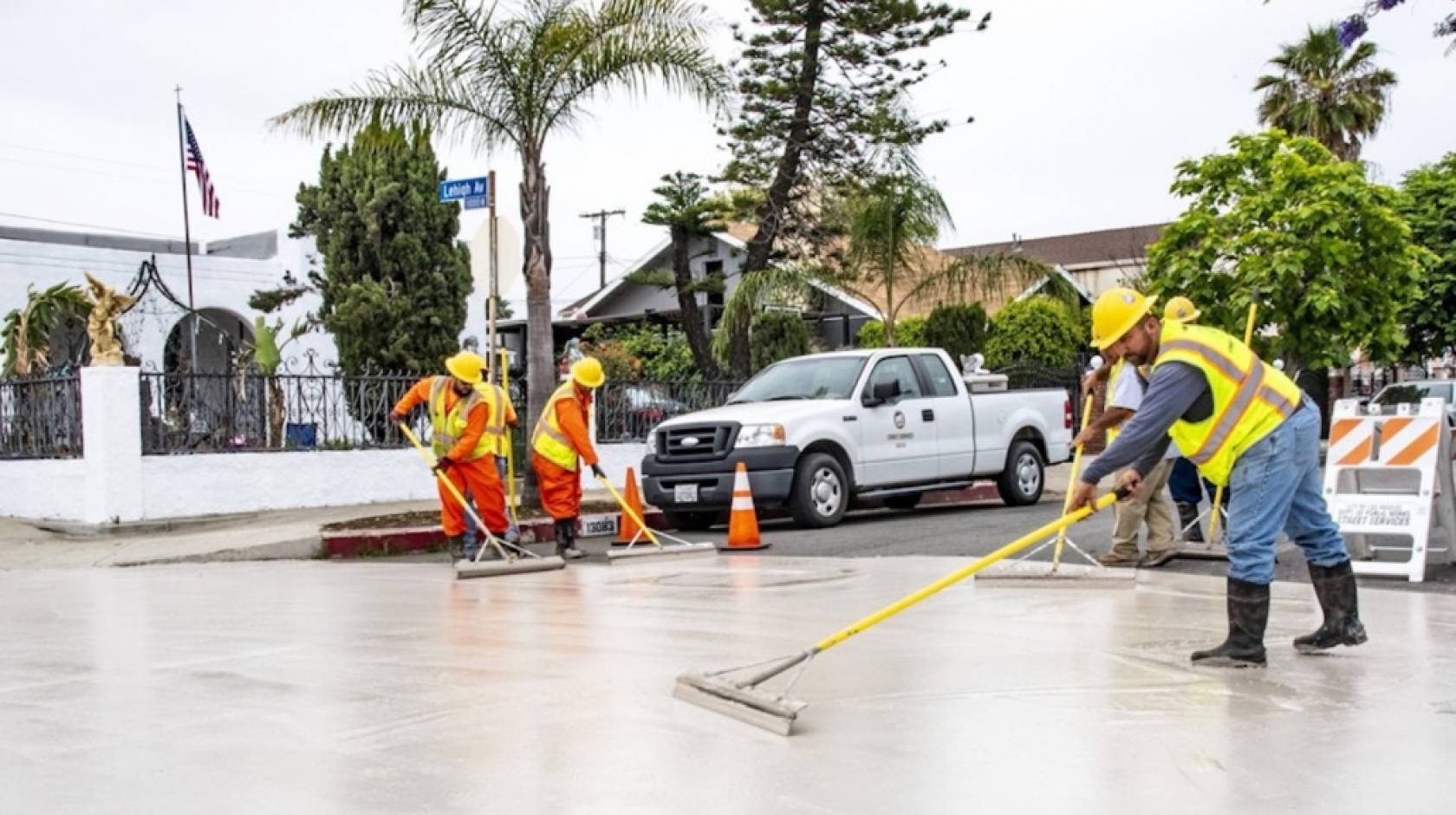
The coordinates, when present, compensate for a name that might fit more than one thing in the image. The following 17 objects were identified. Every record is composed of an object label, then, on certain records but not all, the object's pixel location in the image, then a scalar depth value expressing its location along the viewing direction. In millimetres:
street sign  13938
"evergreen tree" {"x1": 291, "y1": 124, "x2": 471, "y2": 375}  20984
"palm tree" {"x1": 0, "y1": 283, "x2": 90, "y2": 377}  20797
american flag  28984
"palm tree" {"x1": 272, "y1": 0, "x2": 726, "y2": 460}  15367
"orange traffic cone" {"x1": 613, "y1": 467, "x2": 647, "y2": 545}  13586
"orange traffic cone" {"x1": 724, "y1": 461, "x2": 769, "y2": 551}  12977
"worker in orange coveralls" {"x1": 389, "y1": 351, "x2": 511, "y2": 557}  12031
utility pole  53594
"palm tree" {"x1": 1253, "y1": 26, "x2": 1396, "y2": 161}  33031
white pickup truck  14359
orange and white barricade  9695
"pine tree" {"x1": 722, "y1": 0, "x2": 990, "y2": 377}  25484
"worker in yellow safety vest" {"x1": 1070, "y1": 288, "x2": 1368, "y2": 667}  6465
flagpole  24783
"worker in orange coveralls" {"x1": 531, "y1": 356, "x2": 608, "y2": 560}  12336
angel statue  15414
